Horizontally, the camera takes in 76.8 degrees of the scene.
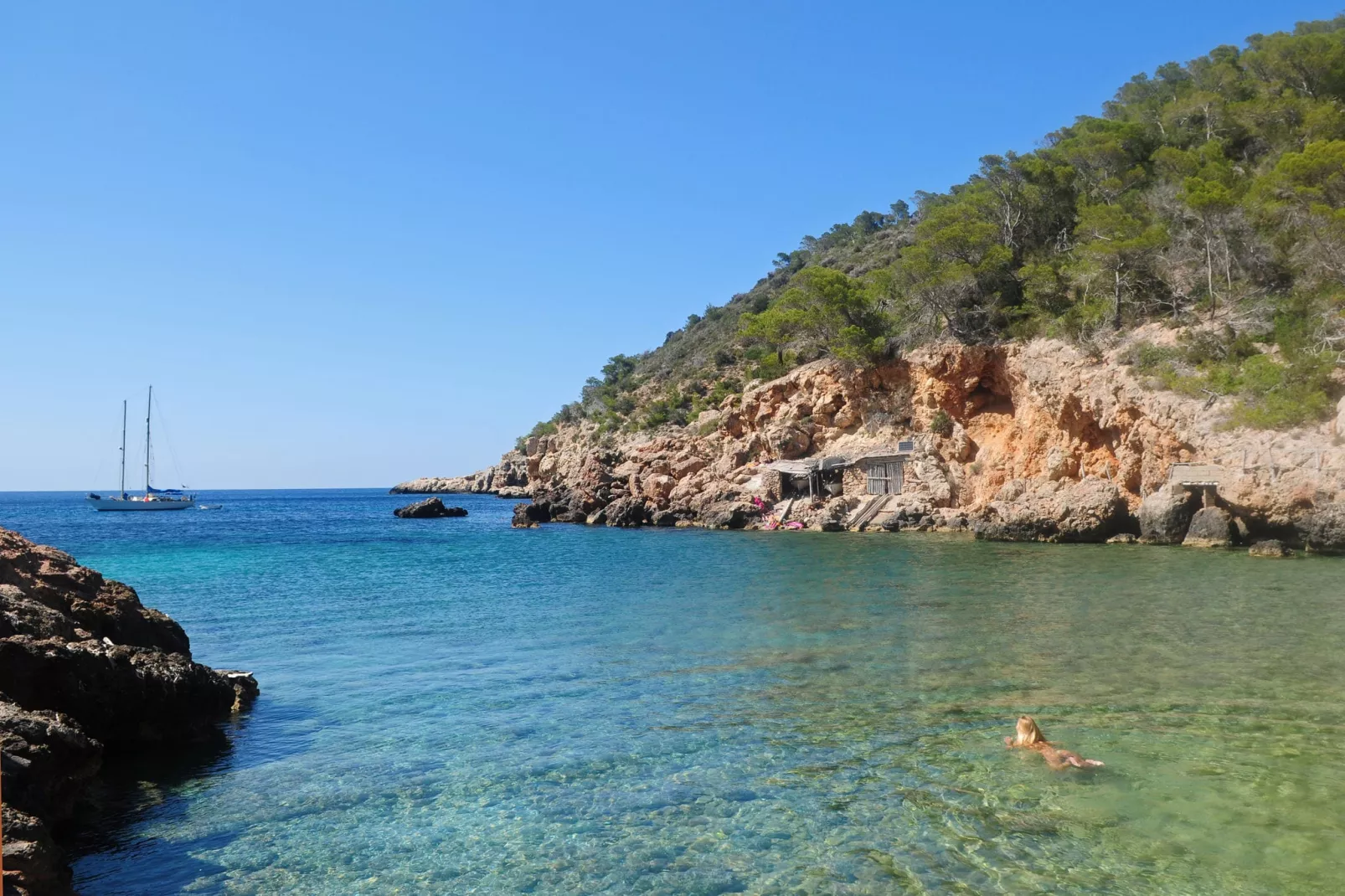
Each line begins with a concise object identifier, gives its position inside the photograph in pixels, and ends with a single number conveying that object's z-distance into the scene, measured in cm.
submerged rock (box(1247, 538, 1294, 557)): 2069
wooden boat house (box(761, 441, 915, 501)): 3778
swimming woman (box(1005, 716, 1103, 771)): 701
